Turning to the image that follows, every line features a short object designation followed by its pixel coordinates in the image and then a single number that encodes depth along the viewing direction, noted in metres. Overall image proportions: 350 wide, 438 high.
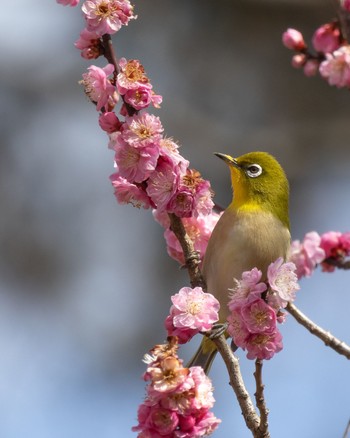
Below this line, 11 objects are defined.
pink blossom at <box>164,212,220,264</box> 6.47
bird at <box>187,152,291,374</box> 6.62
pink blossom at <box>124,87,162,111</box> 4.68
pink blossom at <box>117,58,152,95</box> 4.65
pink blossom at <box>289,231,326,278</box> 7.74
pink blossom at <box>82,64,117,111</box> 4.77
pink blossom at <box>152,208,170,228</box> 5.63
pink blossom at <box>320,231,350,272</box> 7.96
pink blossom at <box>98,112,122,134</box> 4.73
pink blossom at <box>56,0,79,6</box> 4.97
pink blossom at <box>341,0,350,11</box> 6.96
